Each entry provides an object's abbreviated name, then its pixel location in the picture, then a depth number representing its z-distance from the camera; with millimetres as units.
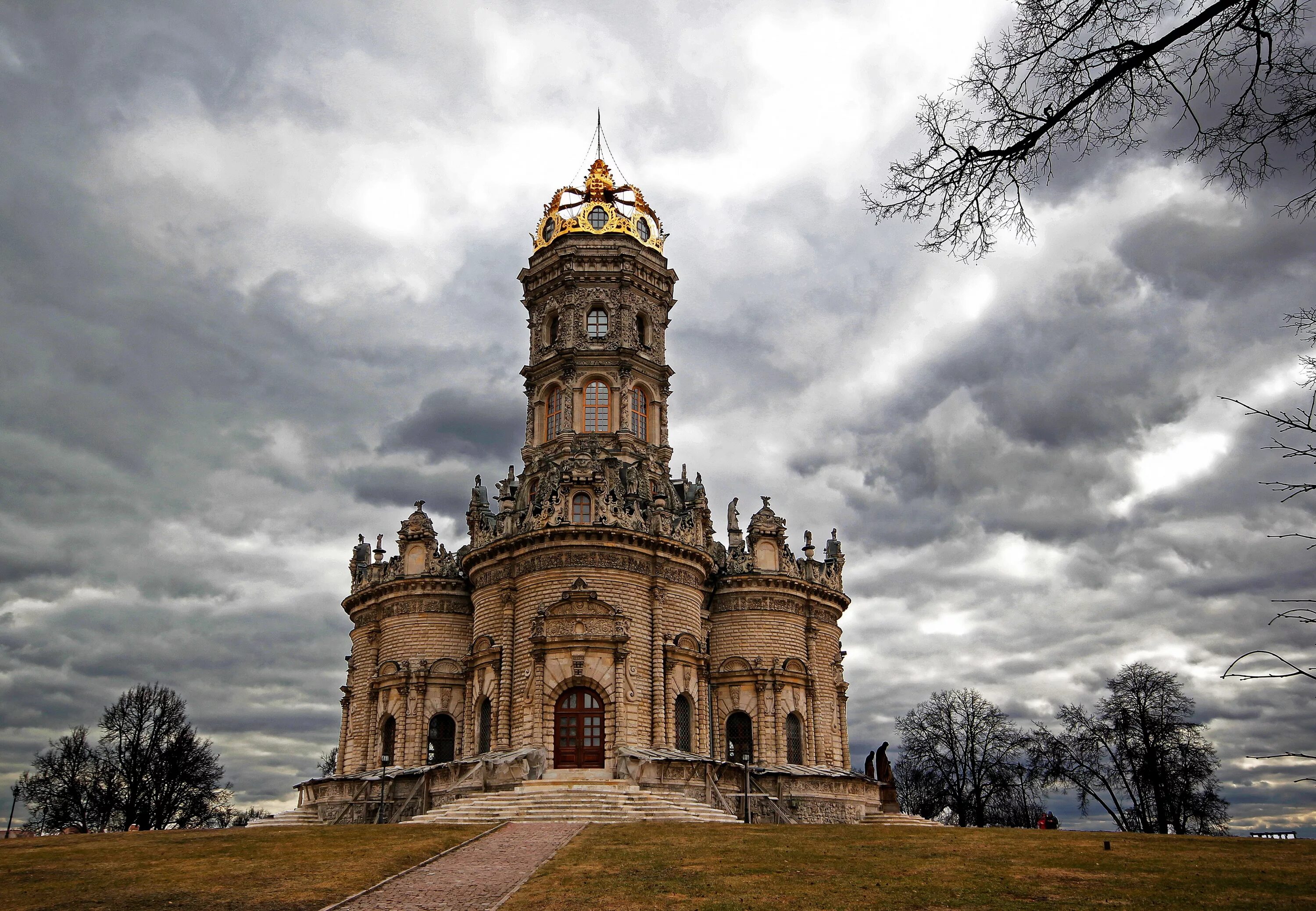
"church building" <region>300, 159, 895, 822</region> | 39719
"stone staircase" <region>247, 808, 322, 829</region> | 43284
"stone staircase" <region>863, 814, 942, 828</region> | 42000
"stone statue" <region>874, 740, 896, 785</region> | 47438
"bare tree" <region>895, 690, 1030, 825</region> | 62844
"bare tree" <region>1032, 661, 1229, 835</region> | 50000
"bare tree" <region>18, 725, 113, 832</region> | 57875
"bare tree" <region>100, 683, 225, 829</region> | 59344
